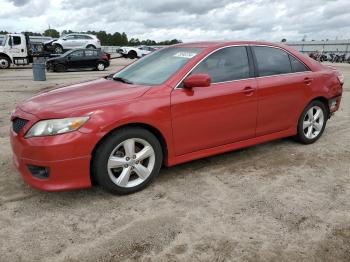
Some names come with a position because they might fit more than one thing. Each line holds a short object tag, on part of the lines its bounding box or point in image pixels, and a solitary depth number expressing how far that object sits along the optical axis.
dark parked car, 19.89
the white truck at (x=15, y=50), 20.59
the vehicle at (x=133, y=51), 34.66
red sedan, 3.26
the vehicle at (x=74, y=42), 26.09
